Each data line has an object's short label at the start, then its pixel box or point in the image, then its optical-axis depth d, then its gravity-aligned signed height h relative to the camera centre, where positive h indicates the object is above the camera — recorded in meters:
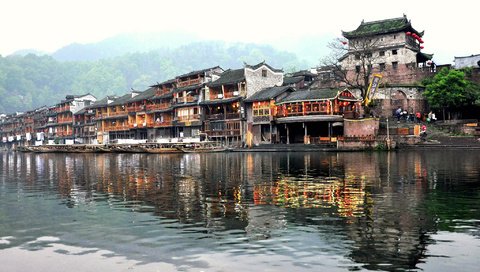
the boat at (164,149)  63.09 -1.21
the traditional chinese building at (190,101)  75.81 +7.02
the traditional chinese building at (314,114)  58.81 +3.20
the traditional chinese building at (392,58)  63.97 +12.08
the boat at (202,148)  61.12 -1.13
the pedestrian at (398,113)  60.85 +3.06
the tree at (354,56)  66.34 +12.76
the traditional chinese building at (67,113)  110.64 +7.83
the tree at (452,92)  55.41 +5.38
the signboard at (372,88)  57.81 +6.43
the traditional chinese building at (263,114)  65.00 +3.73
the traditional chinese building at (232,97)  69.44 +6.95
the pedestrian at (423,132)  51.58 +0.27
